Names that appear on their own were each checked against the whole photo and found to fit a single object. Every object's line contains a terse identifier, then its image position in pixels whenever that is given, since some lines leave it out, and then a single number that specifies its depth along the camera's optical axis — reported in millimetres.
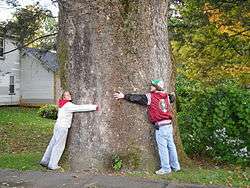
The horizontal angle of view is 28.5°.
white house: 42312
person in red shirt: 8977
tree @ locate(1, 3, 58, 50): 20281
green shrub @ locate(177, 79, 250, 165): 10922
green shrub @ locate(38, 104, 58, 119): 31000
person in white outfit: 9211
